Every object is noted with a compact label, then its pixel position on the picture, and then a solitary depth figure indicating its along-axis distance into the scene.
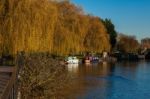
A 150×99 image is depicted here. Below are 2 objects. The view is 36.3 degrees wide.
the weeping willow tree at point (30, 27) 17.93
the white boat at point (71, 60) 40.16
